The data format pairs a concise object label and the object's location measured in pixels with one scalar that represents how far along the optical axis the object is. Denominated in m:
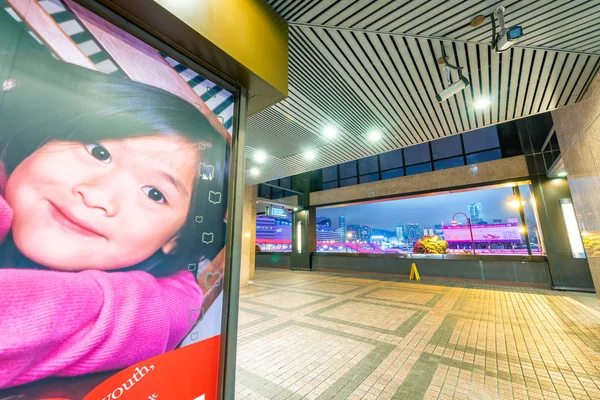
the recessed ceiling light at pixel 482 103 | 4.38
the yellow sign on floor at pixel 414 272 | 10.44
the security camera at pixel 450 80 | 3.46
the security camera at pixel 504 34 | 2.61
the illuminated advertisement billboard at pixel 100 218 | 1.07
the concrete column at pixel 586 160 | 3.57
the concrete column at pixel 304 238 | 14.48
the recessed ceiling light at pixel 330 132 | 5.48
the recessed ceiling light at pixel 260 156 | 6.70
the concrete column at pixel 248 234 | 8.86
